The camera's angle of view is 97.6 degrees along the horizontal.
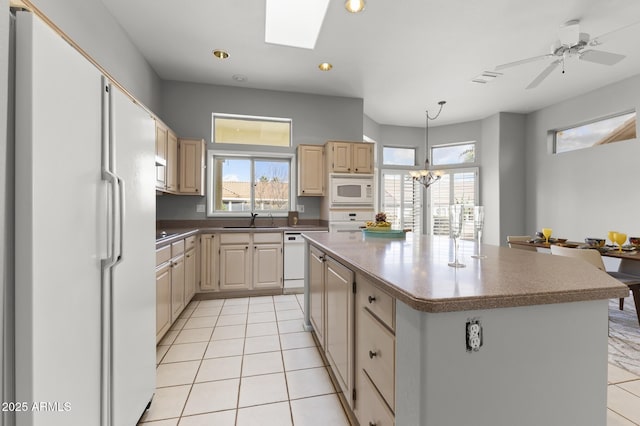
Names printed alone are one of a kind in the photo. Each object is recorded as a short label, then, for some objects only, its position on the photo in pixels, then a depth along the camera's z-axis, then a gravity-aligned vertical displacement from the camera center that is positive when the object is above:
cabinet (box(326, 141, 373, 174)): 4.27 +0.84
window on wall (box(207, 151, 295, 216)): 4.45 +0.45
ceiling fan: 2.66 +1.64
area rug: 2.15 -1.14
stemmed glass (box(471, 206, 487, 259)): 1.25 -0.03
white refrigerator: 0.79 -0.10
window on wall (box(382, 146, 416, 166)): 6.59 +1.32
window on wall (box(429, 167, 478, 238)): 6.23 +0.53
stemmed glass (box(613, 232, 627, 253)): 2.99 -0.29
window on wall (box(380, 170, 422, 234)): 6.43 +0.28
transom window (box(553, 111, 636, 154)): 4.25 +1.33
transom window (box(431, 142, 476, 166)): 6.33 +1.35
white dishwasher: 3.96 -0.74
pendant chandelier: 4.96 +0.67
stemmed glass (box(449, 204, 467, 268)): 1.21 -0.05
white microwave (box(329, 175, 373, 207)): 4.25 +0.33
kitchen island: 0.83 -0.43
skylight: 2.73 +2.00
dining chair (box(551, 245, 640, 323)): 2.68 -0.46
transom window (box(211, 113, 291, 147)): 4.48 +1.33
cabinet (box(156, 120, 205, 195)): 3.55 +0.63
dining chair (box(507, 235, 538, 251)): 3.77 -0.40
